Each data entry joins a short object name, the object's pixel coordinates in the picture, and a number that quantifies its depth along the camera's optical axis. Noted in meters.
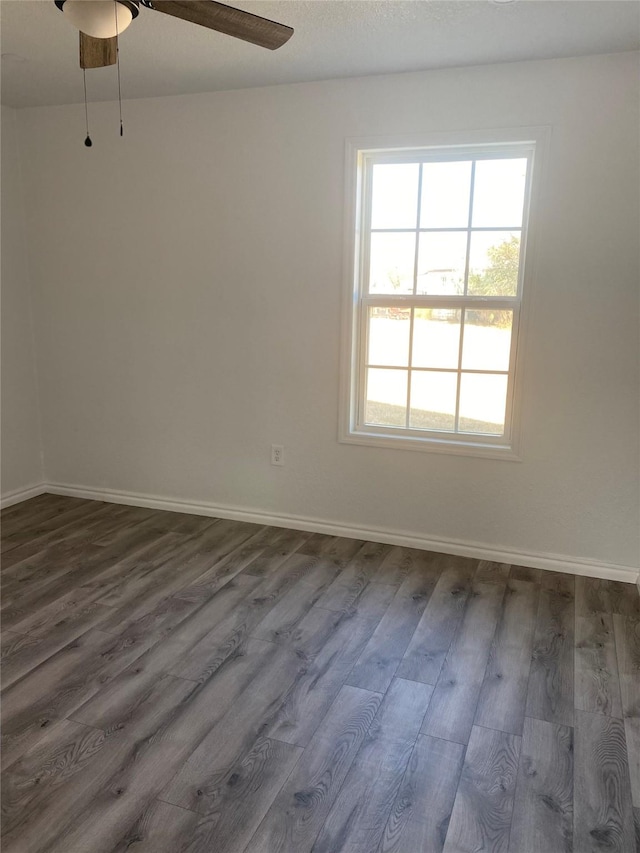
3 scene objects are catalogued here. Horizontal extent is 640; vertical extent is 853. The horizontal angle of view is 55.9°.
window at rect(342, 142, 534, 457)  3.16
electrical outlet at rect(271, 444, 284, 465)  3.71
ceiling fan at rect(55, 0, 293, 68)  1.70
